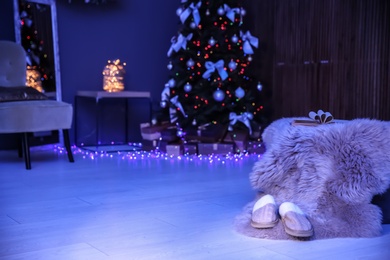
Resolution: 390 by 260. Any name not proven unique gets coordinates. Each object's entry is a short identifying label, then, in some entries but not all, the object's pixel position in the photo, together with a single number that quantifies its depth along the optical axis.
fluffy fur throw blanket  2.16
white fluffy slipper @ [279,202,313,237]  2.04
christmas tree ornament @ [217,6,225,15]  4.66
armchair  3.79
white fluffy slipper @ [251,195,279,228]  2.13
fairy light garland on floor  4.37
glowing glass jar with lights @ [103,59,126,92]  4.93
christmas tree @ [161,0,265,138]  4.64
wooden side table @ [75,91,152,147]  4.82
